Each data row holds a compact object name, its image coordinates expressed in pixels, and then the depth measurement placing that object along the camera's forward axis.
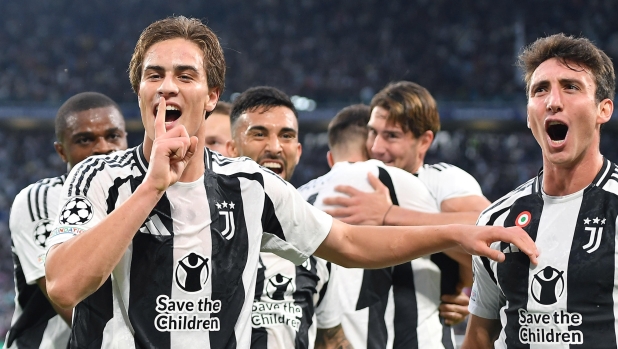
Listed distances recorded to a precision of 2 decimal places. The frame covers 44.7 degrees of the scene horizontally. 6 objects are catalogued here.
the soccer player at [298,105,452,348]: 4.30
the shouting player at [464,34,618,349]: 3.08
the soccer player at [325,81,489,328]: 4.16
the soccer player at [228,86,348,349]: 3.88
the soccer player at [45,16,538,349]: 2.72
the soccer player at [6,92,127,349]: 4.19
